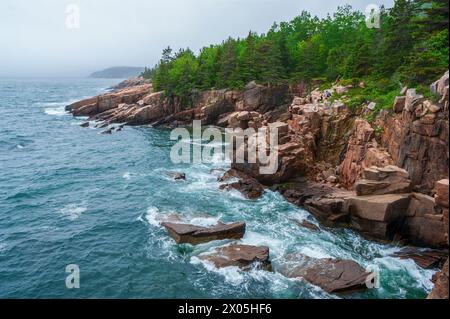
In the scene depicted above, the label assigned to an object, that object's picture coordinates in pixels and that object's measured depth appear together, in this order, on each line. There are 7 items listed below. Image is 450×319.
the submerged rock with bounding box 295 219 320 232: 31.67
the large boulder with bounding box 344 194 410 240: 28.56
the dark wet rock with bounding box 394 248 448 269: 25.81
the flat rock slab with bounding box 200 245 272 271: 25.69
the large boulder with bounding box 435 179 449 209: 17.06
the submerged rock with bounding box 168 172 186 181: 45.49
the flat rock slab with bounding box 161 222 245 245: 29.11
